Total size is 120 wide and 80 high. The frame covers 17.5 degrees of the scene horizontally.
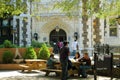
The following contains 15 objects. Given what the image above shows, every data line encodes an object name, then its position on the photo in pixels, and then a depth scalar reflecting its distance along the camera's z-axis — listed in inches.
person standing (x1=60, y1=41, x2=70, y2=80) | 619.5
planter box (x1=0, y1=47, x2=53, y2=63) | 903.0
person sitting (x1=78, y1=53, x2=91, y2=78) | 657.0
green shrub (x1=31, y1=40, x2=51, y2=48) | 955.0
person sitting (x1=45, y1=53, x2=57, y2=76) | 695.4
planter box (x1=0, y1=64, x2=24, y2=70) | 849.0
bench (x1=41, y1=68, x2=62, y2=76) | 662.3
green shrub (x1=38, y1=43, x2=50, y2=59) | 898.1
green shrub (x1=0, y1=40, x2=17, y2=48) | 912.6
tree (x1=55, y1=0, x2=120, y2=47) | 749.9
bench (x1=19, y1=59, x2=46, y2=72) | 791.1
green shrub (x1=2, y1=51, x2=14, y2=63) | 862.0
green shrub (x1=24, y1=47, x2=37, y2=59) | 883.4
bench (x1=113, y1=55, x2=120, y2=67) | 717.3
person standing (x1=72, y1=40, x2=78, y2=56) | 1266.9
